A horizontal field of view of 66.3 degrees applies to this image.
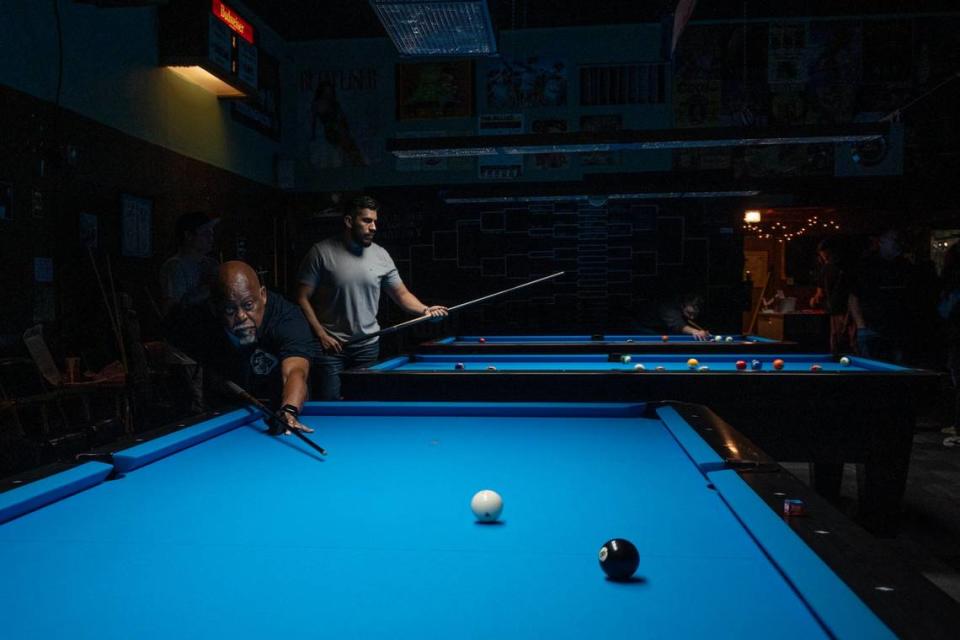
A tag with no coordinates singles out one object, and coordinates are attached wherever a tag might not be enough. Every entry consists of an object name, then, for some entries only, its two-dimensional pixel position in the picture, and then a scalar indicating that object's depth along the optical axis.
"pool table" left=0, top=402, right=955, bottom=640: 0.88
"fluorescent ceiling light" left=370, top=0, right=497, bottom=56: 2.81
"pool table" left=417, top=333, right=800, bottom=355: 4.11
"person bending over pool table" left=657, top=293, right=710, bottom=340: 5.68
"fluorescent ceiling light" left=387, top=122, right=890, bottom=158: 3.21
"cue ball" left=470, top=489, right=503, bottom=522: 1.25
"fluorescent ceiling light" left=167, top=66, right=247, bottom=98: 5.23
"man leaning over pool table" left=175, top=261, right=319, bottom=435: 2.54
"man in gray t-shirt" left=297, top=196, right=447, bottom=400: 3.91
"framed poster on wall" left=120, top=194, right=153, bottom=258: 4.59
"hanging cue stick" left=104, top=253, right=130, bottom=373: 4.09
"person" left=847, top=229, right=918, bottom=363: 5.23
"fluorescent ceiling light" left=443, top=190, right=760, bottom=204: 4.79
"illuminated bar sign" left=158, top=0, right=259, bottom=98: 4.98
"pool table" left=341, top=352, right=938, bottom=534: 2.74
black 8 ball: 0.99
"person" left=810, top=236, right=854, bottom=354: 5.92
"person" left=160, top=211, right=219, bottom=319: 4.19
